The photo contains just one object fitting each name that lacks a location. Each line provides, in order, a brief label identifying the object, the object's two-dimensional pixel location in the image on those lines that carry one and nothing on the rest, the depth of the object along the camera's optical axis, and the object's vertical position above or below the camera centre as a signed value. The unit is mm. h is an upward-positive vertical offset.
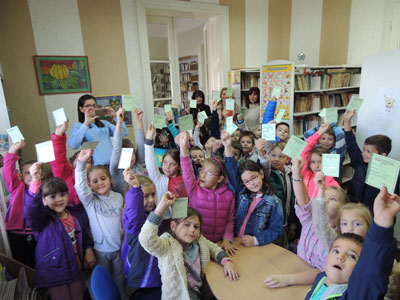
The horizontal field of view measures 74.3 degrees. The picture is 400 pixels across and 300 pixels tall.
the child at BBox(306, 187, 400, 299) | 798 -521
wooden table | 1281 -982
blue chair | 1184 -883
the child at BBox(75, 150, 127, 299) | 1819 -844
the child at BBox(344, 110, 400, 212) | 2314 -694
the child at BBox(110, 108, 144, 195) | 2182 -524
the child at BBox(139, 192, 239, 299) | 1311 -876
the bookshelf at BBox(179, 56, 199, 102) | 7863 +433
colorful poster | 4051 +46
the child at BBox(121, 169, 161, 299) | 1479 -925
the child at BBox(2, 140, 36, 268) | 1827 -844
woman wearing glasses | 2443 -364
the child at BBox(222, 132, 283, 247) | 1808 -831
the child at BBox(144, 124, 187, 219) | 2100 -675
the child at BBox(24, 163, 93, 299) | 1647 -936
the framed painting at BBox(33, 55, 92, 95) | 3529 +285
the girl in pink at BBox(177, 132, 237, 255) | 1826 -737
